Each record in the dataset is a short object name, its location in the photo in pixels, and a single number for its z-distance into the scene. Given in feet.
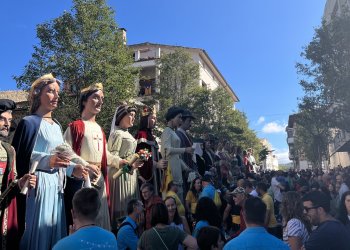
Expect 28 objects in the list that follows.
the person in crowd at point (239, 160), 56.90
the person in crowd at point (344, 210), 18.81
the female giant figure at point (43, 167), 11.25
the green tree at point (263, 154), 109.16
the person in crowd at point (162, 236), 13.79
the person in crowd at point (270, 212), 24.36
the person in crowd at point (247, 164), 64.90
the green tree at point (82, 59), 65.05
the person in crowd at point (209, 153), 35.10
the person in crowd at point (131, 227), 15.94
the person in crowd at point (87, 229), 8.94
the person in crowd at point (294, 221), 17.49
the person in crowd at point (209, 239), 13.62
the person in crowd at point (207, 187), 26.35
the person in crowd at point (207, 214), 18.06
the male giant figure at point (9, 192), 10.91
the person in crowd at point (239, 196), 27.86
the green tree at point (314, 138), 83.54
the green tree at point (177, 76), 96.68
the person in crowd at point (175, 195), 22.07
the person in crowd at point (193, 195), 26.53
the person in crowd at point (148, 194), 19.16
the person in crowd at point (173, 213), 19.14
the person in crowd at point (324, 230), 14.53
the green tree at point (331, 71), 69.46
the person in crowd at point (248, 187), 32.63
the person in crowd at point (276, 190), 42.06
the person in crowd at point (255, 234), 11.19
